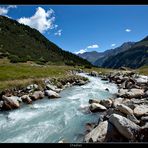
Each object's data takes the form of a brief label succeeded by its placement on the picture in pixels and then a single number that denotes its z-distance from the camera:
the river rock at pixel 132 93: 7.28
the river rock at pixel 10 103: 6.60
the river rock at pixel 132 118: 4.07
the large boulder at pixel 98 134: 3.47
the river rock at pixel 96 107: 5.82
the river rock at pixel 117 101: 6.01
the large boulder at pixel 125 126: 3.42
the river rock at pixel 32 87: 8.86
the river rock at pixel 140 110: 4.66
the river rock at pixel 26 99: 7.33
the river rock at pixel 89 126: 4.51
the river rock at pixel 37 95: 7.78
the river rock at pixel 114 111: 4.75
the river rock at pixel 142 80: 9.78
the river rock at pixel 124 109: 4.70
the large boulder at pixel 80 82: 12.02
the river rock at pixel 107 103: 6.16
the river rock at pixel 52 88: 9.33
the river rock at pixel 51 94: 8.05
